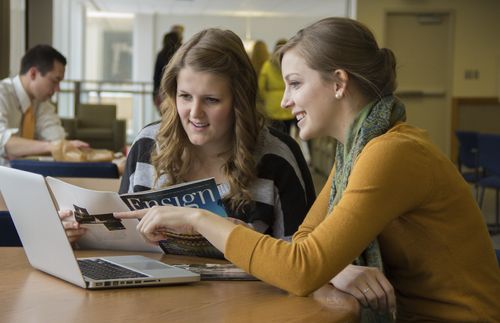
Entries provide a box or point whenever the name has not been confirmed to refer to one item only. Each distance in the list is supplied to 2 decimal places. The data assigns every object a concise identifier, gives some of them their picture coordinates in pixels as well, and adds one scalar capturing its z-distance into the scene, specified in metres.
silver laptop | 1.54
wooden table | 1.36
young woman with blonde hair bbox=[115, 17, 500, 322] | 1.53
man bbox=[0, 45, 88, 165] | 4.55
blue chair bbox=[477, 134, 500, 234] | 6.50
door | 11.91
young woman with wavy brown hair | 2.13
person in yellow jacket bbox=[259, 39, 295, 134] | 10.04
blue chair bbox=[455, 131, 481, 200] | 7.56
